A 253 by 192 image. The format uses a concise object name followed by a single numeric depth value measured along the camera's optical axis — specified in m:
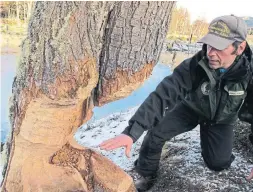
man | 1.95
